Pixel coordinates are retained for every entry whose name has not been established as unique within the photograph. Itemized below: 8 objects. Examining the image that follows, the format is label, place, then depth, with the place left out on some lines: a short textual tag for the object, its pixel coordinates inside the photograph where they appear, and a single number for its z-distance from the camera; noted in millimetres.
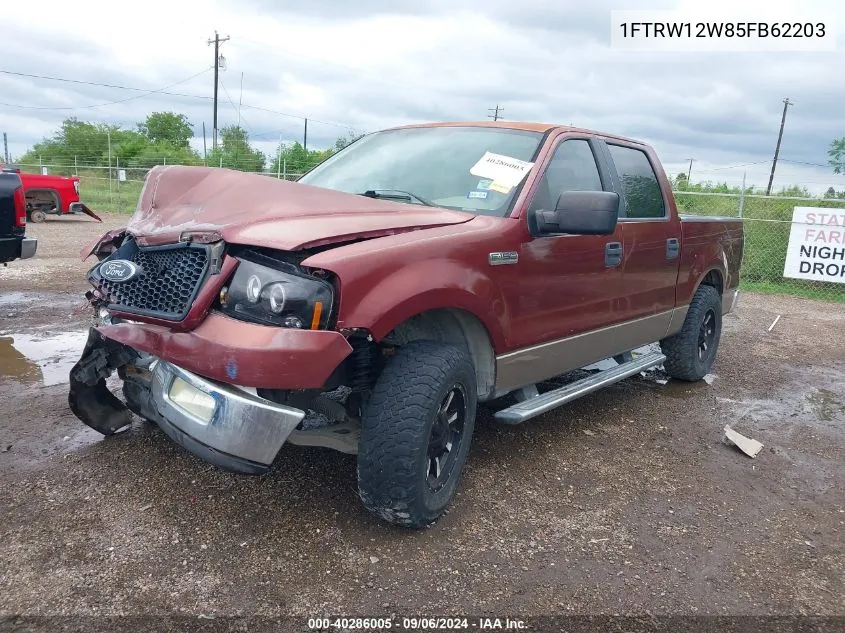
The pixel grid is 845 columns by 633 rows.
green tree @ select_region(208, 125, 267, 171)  28141
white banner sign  11273
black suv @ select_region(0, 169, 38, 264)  6335
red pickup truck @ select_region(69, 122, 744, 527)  2518
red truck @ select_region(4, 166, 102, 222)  16547
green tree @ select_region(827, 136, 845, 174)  30183
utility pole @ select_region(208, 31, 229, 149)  39219
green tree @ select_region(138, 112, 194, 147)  54250
